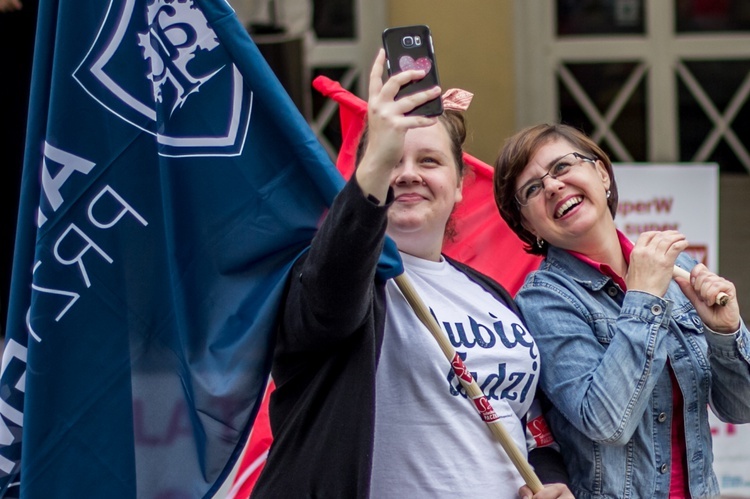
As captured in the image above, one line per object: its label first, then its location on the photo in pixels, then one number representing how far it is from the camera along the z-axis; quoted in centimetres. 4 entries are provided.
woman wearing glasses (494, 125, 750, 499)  534
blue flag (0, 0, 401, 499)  521
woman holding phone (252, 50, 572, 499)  460
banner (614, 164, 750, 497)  1052
